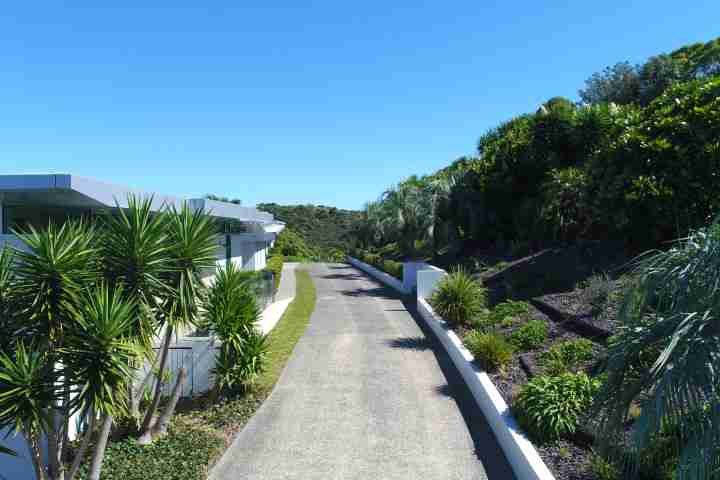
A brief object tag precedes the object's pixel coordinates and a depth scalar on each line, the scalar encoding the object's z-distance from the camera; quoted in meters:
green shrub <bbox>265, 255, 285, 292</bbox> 25.17
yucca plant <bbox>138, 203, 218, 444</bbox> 7.58
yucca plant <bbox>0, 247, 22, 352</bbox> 5.93
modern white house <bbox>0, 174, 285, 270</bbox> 8.97
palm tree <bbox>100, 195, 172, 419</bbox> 6.78
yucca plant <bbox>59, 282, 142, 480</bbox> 5.77
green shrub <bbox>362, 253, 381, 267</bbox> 35.74
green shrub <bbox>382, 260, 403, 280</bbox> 26.61
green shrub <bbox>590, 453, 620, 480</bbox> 5.53
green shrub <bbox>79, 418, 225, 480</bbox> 6.87
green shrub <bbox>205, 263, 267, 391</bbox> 9.49
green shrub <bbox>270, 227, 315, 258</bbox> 56.91
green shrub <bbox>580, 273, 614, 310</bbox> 11.27
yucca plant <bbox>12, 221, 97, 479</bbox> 5.87
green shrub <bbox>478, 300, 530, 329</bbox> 12.71
